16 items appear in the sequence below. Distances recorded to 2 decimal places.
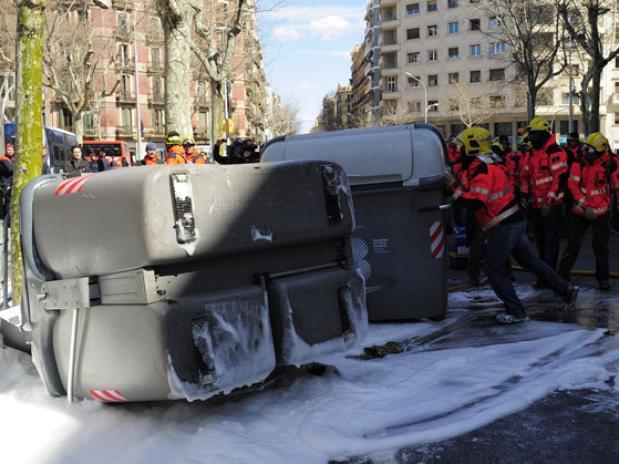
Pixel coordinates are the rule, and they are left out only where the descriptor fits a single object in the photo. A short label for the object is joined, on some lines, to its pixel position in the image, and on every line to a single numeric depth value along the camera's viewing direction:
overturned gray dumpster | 3.59
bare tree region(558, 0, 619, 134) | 20.06
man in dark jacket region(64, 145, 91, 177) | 15.22
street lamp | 71.16
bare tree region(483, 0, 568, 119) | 28.80
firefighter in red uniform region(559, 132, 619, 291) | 8.01
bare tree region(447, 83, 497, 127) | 69.31
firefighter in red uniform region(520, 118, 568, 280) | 8.22
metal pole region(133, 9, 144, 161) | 40.09
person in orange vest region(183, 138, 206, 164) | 10.96
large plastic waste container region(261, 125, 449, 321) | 6.33
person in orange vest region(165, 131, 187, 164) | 8.93
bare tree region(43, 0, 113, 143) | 30.66
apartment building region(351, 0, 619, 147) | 70.38
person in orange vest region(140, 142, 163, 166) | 11.46
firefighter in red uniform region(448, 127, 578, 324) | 6.39
